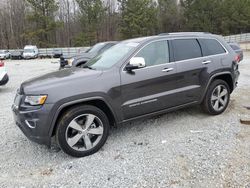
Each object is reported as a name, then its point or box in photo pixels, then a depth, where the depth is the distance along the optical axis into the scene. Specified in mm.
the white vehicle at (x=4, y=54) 30098
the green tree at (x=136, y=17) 35969
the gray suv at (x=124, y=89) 3076
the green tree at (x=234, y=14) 38656
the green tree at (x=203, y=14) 37719
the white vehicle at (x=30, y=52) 29580
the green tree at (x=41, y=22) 35406
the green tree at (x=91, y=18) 35694
